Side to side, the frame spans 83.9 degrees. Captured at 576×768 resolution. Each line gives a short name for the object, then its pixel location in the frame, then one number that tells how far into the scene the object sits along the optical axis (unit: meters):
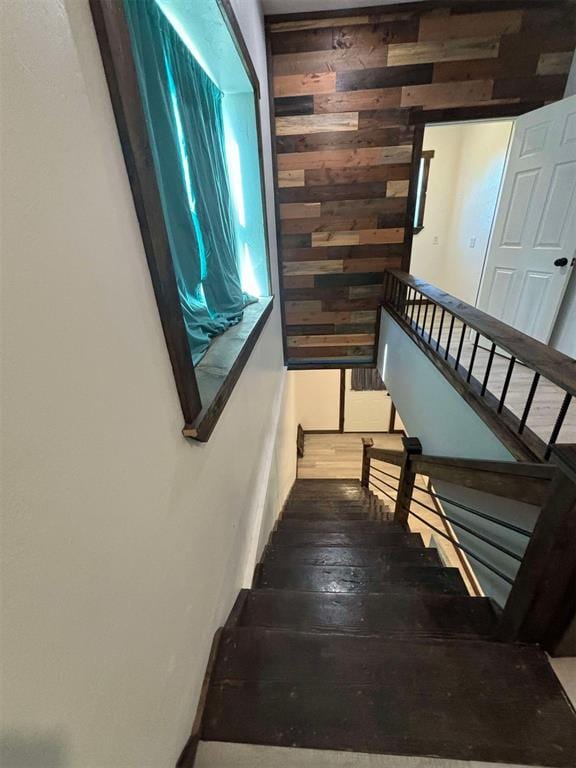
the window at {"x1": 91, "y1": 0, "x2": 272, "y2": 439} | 0.64
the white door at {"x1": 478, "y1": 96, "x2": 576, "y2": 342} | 2.37
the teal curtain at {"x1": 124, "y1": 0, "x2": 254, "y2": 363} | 1.17
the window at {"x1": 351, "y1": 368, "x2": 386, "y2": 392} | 6.31
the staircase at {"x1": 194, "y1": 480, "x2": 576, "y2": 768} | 0.90
